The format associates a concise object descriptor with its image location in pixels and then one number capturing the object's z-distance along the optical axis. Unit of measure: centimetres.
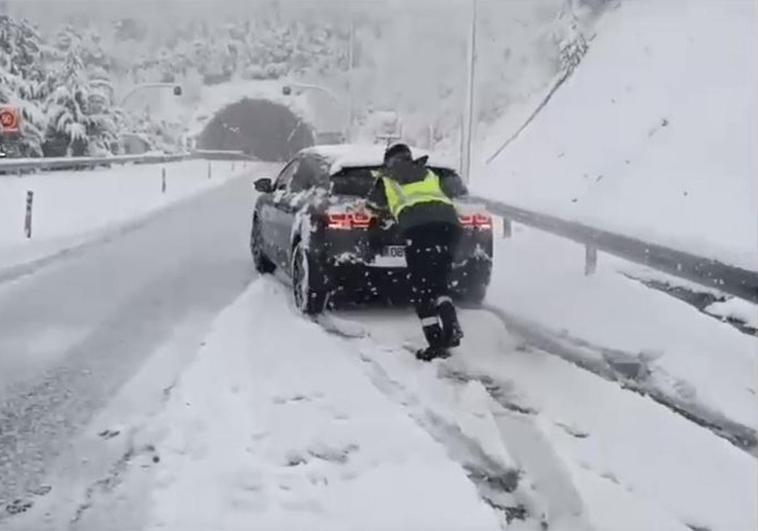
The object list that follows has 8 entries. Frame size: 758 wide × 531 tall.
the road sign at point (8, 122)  2492
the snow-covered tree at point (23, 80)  4003
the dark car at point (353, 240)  932
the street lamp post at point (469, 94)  2623
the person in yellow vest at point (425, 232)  783
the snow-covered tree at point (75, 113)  4491
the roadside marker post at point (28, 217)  1729
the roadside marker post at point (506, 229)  1760
